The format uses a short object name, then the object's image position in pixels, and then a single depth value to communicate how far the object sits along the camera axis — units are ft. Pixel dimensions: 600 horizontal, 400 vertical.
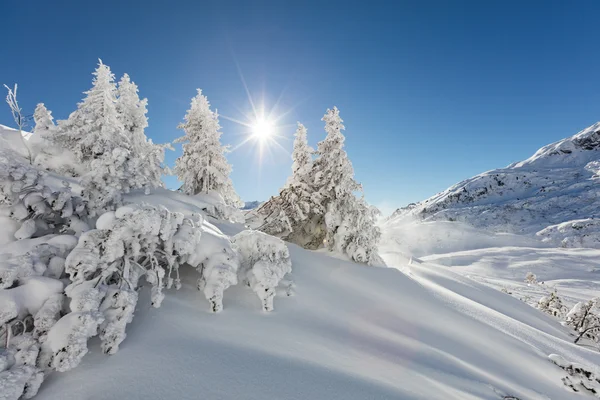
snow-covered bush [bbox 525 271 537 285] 127.54
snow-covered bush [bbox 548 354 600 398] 32.19
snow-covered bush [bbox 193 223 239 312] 24.04
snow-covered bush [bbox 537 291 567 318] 76.13
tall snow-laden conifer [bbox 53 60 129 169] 48.77
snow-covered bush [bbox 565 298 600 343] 57.47
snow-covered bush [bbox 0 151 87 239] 21.67
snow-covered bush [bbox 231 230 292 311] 27.37
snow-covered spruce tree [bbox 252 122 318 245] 62.85
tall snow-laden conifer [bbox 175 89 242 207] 73.56
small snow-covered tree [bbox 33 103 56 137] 48.93
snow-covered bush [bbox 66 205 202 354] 17.70
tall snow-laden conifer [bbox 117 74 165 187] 64.85
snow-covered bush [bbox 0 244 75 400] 14.08
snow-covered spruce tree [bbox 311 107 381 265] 53.52
